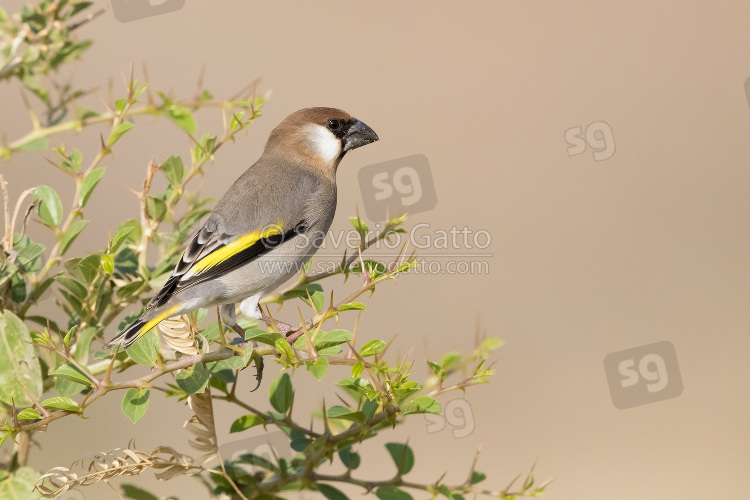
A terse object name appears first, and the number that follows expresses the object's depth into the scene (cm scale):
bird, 551
